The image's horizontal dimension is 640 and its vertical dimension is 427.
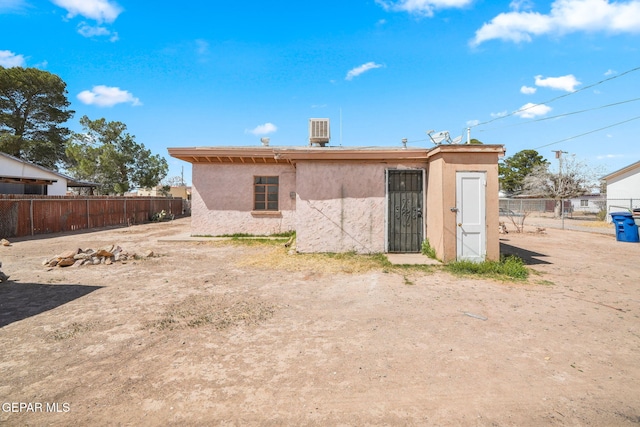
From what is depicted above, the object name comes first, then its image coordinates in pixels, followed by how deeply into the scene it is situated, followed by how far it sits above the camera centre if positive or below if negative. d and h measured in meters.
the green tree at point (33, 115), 25.56 +8.92
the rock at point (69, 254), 7.66 -1.16
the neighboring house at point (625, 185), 21.38 +1.53
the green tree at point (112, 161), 24.95 +4.29
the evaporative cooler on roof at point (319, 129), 13.57 +3.60
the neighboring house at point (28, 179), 17.11 +1.92
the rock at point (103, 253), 8.09 -1.19
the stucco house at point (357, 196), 7.54 +0.36
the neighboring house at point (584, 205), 38.61 +0.10
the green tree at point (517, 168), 43.25 +5.55
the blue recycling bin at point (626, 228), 12.23 -0.94
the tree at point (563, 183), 30.67 +2.37
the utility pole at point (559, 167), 30.15 +4.04
